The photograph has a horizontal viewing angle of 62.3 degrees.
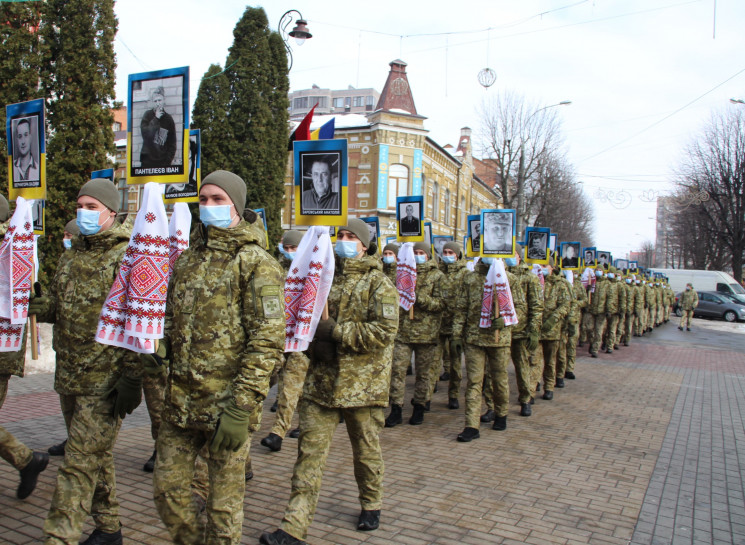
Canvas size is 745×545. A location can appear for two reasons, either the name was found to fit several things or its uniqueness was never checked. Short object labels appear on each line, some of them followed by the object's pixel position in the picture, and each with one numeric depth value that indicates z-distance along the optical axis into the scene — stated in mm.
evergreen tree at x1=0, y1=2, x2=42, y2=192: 10617
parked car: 35281
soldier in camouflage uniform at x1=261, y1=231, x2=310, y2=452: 6227
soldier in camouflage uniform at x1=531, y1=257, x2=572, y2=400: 9906
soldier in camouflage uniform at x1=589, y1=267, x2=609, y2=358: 16016
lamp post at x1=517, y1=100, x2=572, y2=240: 23438
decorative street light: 11656
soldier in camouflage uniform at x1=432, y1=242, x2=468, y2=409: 8473
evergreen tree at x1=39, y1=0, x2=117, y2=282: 10969
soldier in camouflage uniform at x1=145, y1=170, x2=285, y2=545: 3086
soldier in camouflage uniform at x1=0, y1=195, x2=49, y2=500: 4297
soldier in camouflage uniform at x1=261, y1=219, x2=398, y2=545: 4027
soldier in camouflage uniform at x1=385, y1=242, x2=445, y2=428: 7562
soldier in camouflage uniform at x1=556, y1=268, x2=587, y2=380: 11359
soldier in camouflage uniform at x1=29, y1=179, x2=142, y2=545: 3475
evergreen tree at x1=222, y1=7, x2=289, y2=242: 22078
